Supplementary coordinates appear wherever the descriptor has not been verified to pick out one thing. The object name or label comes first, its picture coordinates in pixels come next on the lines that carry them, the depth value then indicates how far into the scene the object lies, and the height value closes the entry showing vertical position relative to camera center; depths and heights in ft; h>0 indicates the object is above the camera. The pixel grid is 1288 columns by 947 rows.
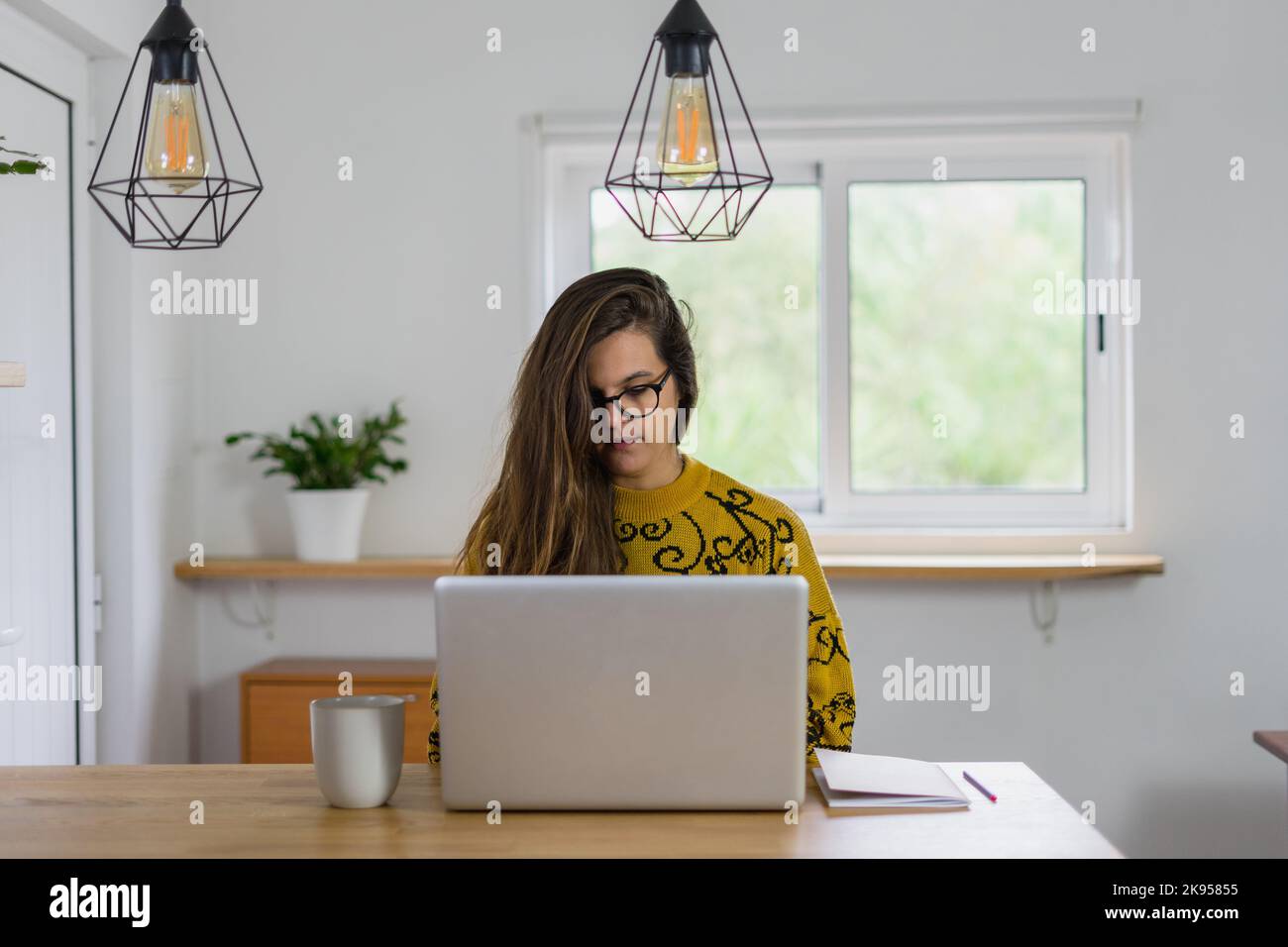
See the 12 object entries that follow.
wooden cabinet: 9.46 -1.86
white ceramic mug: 4.36 -1.04
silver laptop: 4.04 -0.74
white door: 8.03 +0.05
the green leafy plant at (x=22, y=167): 5.69 +1.36
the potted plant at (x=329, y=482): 9.79 -0.20
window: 10.14 +1.08
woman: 5.59 -0.15
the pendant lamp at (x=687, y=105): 5.46 +1.55
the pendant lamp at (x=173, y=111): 4.96 +1.41
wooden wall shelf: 9.32 -0.88
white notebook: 4.43 -1.23
